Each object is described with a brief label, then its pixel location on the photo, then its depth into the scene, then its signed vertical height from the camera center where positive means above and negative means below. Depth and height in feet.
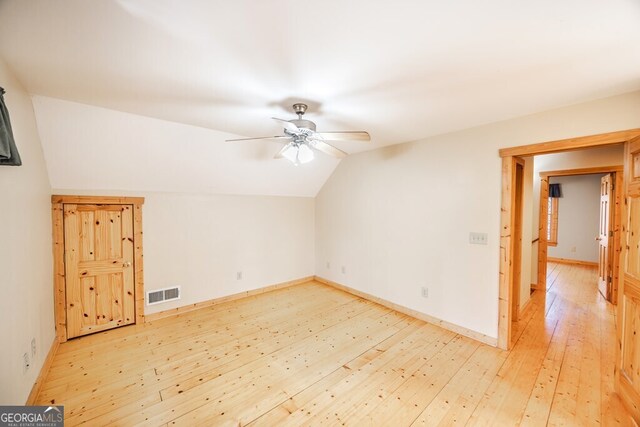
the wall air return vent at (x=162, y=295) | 11.33 -3.95
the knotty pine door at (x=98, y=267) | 9.69 -2.39
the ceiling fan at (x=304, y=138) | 7.14 +2.06
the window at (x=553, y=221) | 22.62 -0.97
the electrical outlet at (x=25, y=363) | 6.08 -3.76
